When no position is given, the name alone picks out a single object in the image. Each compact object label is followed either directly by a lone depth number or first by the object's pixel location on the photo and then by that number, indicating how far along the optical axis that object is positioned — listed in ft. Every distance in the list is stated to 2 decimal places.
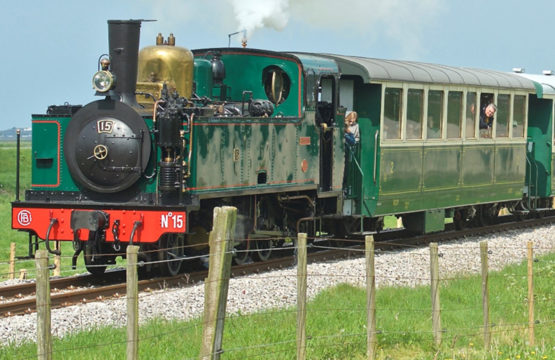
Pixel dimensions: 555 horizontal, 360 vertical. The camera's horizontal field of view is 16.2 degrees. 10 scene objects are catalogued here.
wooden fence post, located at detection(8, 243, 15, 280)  108.99
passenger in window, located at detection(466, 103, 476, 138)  119.36
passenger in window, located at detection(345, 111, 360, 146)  102.77
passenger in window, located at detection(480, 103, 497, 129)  123.24
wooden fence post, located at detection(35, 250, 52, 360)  39.56
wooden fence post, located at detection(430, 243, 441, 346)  56.55
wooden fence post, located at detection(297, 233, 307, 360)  49.25
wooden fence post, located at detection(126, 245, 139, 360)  42.57
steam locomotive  79.92
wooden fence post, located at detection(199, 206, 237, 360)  44.56
